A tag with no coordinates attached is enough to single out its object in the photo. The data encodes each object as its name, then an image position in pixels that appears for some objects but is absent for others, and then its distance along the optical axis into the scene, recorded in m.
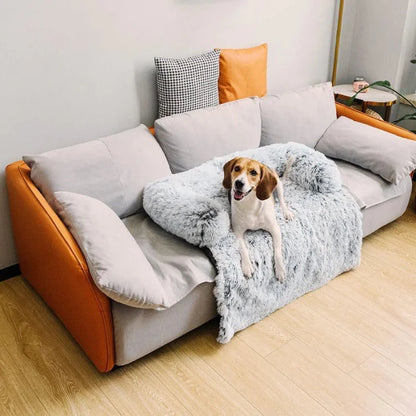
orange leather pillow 2.86
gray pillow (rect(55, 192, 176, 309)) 1.78
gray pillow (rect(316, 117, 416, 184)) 2.75
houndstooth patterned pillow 2.62
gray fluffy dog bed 2.12
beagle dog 2.14
